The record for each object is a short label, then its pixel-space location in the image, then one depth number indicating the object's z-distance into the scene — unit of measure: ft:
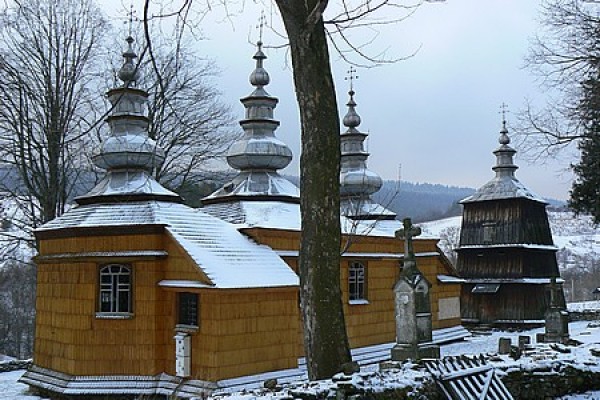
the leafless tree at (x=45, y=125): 71.31
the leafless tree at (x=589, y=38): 50.61
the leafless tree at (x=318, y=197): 27.25
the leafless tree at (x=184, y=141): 84.07
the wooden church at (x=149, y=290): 48.62
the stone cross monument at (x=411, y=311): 42.06
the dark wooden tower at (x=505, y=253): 100.42
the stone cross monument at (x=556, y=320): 64.18
